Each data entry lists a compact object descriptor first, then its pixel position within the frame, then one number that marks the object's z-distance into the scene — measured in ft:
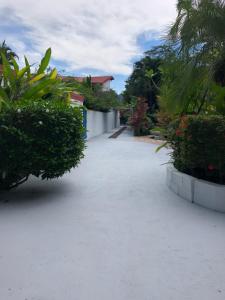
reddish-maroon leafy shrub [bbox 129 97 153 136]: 56.76
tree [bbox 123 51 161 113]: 71.22
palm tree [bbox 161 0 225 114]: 14.36
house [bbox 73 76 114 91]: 96.67
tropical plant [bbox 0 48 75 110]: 14.38
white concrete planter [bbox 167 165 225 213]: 11.83
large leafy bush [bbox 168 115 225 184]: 11.97
